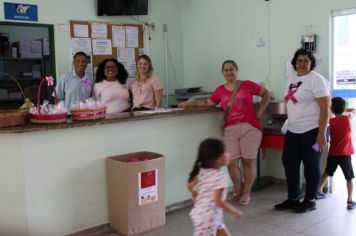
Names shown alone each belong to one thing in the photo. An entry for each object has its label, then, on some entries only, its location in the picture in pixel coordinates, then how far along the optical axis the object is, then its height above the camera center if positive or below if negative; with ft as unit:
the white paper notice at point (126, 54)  16.44 +0.90
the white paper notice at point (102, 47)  15.69 +1.16
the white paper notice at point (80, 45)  15.03 +1.19
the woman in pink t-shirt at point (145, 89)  13.16 -0.42
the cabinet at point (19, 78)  19.24 +0.04
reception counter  9.20 -2.05
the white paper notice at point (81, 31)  15.08 +1.72
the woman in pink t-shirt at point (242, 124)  11.99 -1.47
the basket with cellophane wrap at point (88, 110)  9.92 -0.79
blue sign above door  13.43 +2.22
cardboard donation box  9.82 -2.85
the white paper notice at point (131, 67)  16.66 +0.38
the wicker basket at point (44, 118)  9.34 -0.89
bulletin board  15.21 +1.40
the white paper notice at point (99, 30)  15.57 +1.77
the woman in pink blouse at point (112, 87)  12.94 -0.31
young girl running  7.21 -1.99
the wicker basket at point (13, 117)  8.94 -0.83
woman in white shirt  10.91 -1.46
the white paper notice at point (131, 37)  16.58 +1.59
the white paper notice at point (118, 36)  16.19 +1.59
